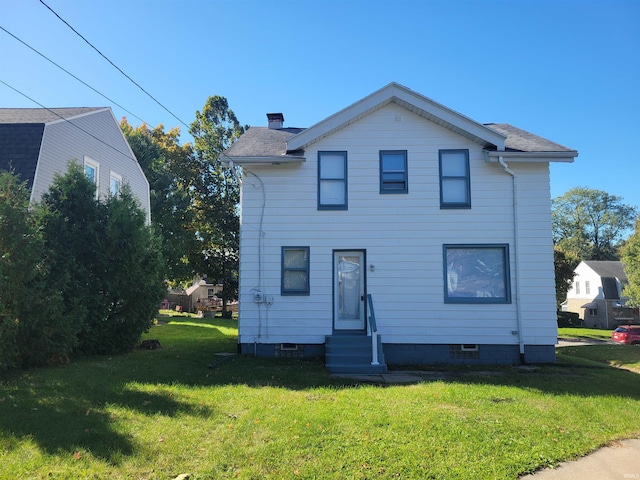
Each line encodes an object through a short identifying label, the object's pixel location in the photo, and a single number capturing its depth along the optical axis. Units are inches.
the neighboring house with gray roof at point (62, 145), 462.6
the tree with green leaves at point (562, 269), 1401.3
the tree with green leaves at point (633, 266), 1283.2
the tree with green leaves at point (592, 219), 2443.4
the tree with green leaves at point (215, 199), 1293.1
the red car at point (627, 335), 1069.8
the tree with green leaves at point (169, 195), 1083.3
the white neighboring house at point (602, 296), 1653.5
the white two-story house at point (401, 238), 420.5
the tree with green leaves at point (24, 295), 305.6
